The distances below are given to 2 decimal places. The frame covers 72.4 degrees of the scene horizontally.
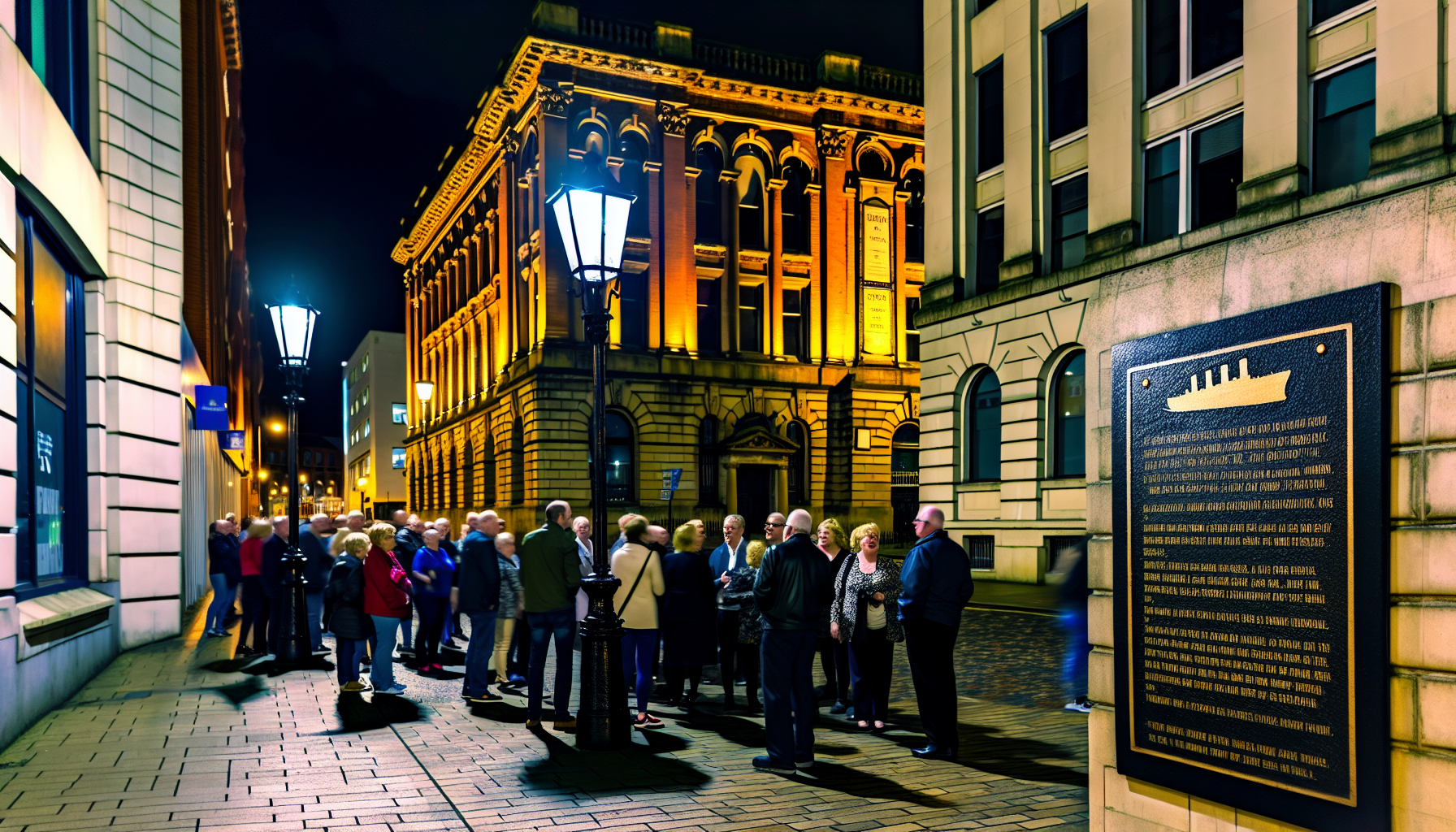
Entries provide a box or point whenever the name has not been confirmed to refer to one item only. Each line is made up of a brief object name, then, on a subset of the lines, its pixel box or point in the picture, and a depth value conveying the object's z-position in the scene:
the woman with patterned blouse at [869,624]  8.55
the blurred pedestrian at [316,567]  13.82
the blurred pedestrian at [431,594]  11.98
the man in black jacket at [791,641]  7.09
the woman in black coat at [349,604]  9.98
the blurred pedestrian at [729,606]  9.78
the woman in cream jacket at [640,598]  8.74
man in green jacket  8.76
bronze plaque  3.54
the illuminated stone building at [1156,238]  3.52
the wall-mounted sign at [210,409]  18.88
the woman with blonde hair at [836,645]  9.18
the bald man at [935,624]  7.45
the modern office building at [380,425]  74.44
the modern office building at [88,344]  8.90
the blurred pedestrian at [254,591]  13.80
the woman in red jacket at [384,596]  9.98
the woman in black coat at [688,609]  9.45
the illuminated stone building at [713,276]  38.59
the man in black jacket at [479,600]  10.13
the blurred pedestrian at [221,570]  15.88
